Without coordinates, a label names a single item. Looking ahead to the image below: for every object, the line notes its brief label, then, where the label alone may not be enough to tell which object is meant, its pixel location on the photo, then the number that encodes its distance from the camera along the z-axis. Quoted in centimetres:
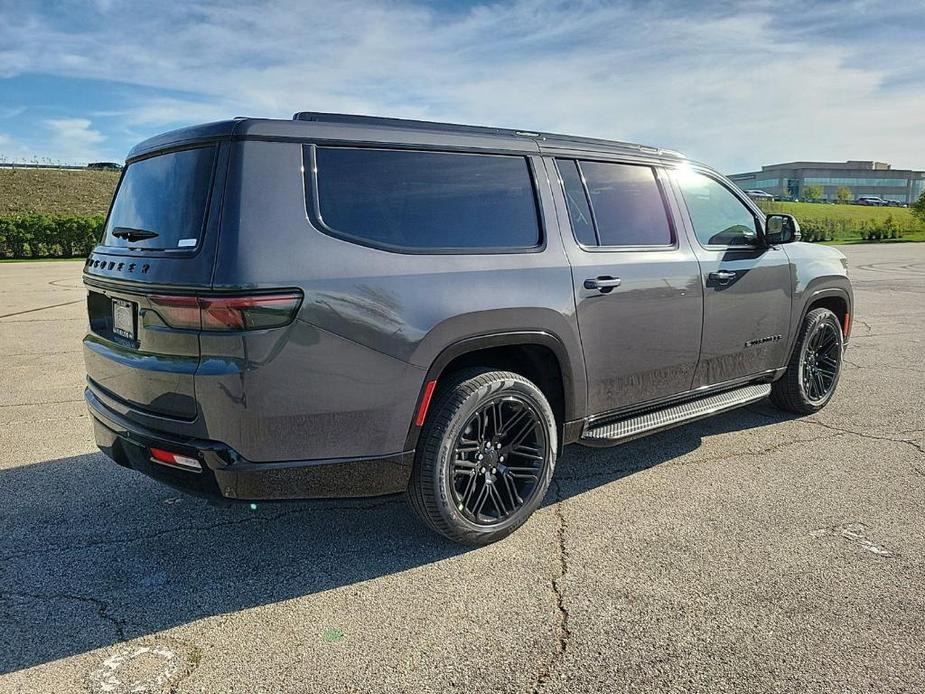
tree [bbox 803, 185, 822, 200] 12456
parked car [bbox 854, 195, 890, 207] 9130
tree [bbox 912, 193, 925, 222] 5350
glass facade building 14288
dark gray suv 274
